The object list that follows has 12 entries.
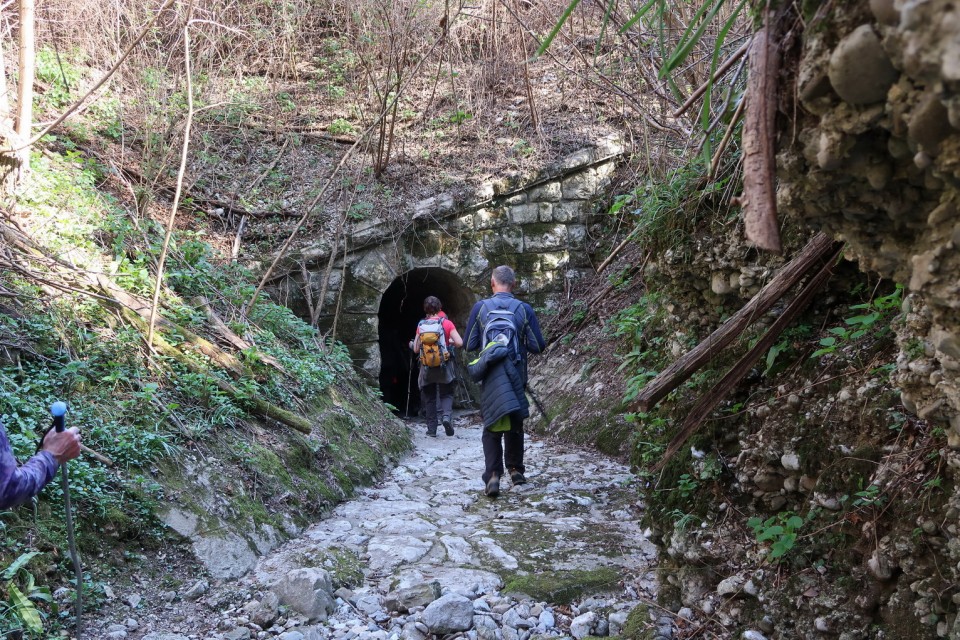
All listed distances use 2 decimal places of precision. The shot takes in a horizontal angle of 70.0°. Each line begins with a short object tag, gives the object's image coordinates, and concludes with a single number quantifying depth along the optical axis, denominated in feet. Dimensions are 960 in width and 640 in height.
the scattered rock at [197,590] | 10.75
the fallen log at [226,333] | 19.20
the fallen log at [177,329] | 16.48
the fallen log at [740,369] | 9.26
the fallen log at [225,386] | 16.17
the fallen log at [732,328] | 9.09
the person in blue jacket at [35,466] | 7.14
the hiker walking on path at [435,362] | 27.25
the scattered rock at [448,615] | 10.00
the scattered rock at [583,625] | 9.85
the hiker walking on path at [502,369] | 17.43
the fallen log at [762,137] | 5.67
